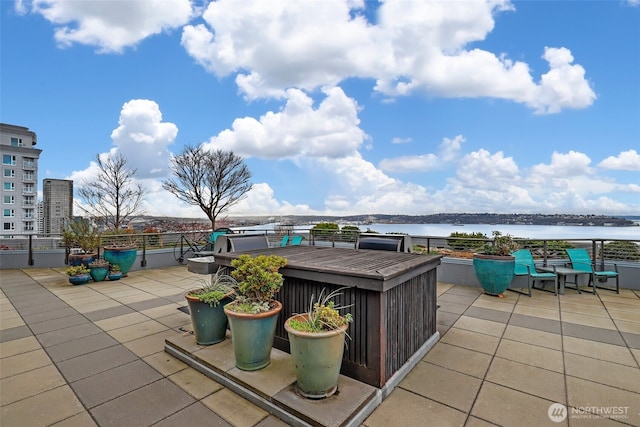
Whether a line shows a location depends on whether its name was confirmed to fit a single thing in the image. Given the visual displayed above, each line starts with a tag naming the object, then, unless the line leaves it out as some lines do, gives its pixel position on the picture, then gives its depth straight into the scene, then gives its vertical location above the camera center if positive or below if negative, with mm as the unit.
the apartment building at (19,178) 39031 +5684
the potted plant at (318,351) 1900 -914
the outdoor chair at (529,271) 5051 -1005
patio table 5085 -1017
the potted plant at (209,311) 2811 -939
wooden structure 2172 -743
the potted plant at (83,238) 6562 -511
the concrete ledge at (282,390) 1821 -1286
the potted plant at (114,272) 6312 -1243
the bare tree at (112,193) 15609 +1349
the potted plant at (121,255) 6543 -881
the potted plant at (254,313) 2299 -783
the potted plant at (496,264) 4867 -840
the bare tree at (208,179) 15547 +2093
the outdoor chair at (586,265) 5344 -952
